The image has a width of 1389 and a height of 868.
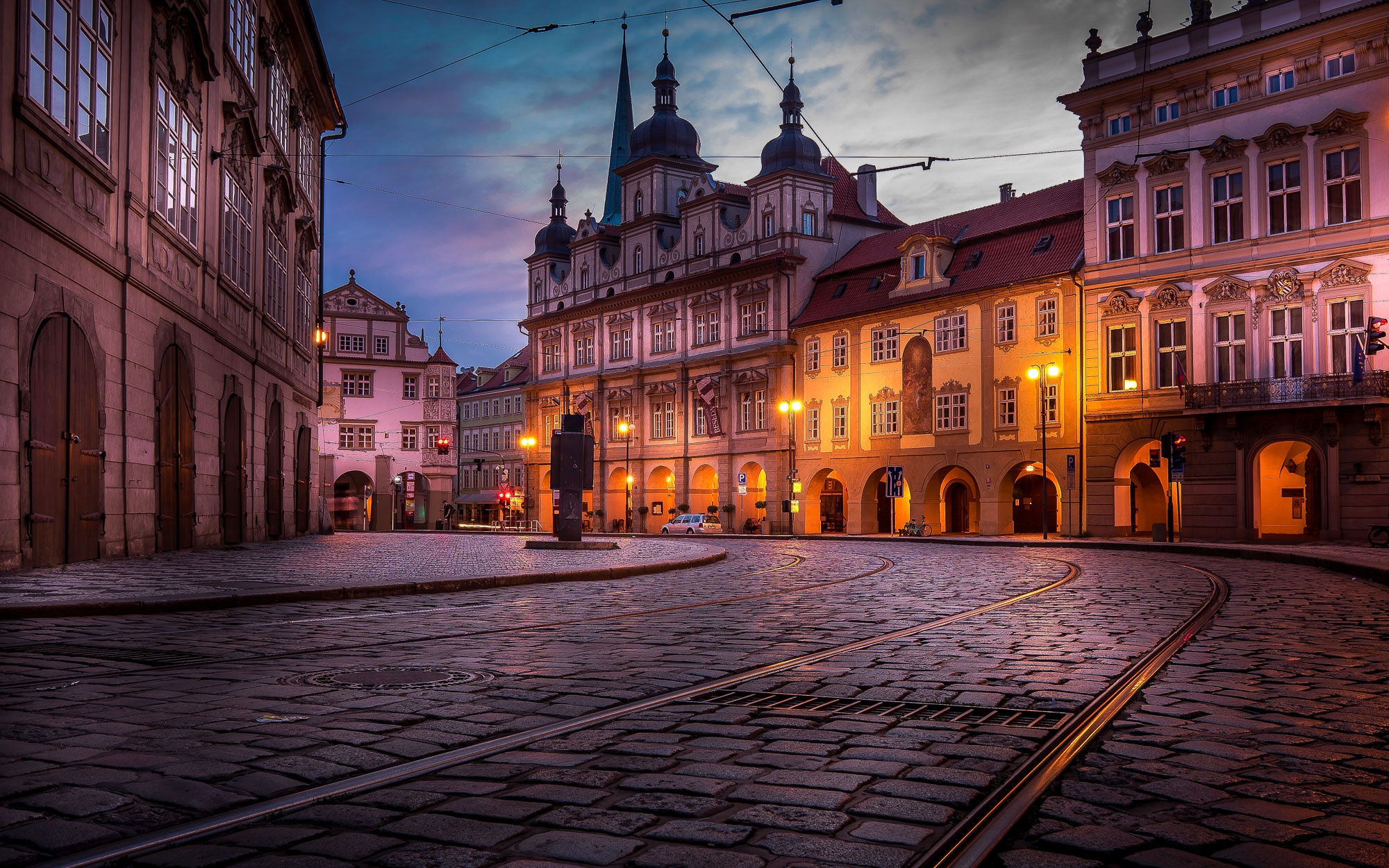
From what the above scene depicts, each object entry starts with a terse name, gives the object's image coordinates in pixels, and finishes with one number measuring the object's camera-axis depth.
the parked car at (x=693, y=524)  58.81
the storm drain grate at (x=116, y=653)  8.43
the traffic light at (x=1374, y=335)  28.78
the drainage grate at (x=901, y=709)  6.44
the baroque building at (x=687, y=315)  62.50
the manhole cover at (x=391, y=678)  7.49
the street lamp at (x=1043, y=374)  45.14
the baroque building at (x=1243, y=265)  37.88
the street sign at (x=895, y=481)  47.31
